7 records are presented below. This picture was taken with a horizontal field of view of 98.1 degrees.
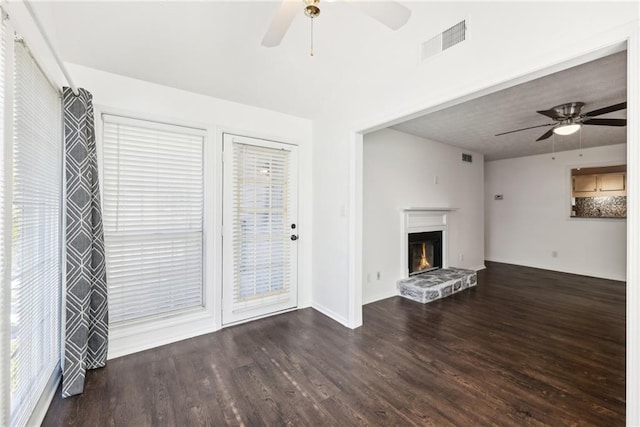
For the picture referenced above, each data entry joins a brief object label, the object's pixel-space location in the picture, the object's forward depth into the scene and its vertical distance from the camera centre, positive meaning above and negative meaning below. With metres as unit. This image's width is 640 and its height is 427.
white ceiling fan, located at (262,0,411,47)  1.35 +1.03
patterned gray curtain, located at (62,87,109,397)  2.02 -0.15
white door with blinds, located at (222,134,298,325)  3.11 -0.16
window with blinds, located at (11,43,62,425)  1.50 -0.13
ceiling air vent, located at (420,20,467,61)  1.94 +1.28
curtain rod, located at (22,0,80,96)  1.49 +1.07
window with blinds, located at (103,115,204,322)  2.52 -0.02
